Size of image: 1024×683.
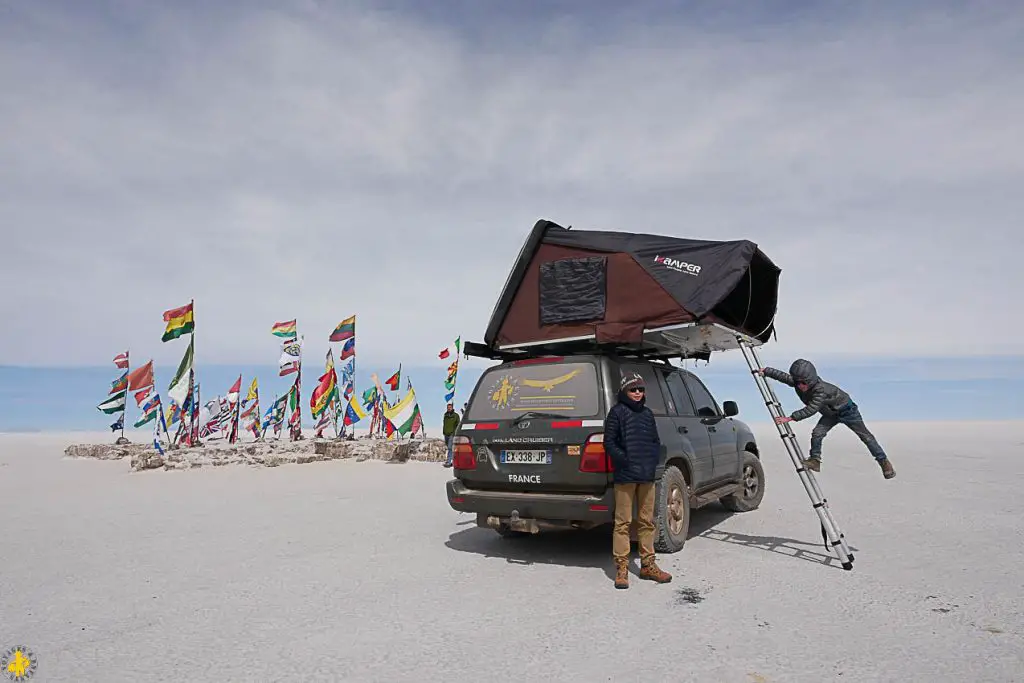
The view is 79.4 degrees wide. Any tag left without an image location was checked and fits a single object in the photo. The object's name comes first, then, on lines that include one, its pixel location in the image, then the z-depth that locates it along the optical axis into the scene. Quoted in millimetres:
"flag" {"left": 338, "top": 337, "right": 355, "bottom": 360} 30016
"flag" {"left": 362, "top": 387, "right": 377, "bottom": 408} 32750
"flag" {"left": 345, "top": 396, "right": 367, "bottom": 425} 29797
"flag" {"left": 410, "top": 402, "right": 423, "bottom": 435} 27289
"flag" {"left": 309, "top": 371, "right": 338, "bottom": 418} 29812
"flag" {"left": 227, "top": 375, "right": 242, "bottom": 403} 34969
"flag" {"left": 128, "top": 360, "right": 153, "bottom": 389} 24828
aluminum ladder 5617
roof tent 6246
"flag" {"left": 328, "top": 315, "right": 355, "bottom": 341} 30109
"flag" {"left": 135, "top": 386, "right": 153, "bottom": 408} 24891
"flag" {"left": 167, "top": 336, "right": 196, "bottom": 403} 19500
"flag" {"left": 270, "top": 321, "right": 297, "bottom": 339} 30719
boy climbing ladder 6273
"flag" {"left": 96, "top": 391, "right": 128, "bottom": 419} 27641
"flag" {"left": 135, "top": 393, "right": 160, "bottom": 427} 24750
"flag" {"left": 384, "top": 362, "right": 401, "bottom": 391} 29672
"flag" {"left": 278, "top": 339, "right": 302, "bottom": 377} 31125
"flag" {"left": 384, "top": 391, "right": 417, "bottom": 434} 25000
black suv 5617
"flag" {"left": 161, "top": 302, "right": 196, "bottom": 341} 22500
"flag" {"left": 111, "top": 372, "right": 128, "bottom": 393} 27906
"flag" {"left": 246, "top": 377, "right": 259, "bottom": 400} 40188
